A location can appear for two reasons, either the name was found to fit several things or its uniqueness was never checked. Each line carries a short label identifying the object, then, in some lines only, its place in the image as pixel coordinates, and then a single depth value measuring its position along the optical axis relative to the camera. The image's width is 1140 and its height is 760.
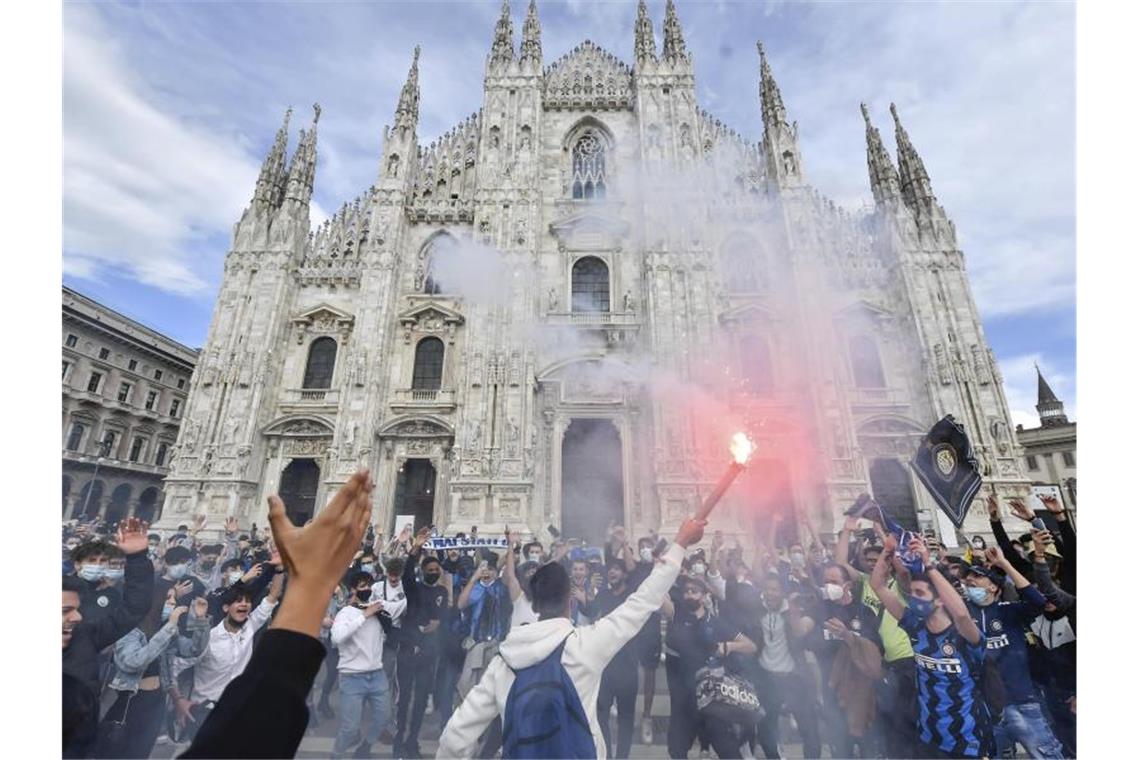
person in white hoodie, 2.39
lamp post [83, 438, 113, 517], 26.25
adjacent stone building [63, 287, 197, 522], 26.86
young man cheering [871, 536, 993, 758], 3.47
